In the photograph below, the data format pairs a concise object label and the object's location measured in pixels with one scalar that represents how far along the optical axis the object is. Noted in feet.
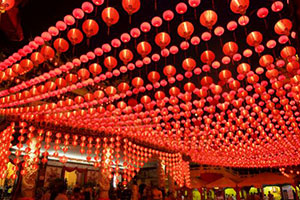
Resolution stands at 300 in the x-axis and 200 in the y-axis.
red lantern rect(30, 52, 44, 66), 18.45
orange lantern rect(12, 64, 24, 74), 20.75
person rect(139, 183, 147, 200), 39.38
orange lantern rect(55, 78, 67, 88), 22.54
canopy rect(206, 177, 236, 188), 55.83
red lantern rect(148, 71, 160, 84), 20.72
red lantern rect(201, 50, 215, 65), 17.61
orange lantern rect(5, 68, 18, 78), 21.86
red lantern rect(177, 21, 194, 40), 15.05
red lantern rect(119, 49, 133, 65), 17.63
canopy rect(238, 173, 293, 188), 57.00
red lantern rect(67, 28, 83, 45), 15.79
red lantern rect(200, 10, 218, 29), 14.03
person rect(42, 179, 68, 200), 15.75
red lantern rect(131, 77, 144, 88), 21.79
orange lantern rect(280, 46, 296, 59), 17.22
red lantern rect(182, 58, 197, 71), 18.65
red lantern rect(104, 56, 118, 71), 18.88
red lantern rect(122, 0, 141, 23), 13.19
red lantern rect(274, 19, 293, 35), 14.51
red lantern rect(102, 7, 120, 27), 14.03
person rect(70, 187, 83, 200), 29.64
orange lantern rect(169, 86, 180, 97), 24.02
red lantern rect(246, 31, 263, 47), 15.74
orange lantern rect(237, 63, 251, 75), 19.57
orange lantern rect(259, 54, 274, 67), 18.62
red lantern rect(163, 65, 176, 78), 19.83
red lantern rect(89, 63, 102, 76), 20.22
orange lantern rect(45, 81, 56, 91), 23.39
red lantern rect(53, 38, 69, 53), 16.79
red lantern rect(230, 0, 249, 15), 12.96
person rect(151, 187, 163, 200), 36.76
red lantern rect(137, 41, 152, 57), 17.02
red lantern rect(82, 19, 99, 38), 14.97
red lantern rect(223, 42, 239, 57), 16.82
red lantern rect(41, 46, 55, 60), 18.13
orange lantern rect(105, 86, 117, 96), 23.12
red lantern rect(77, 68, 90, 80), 20.26
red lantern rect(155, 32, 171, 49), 16.16
